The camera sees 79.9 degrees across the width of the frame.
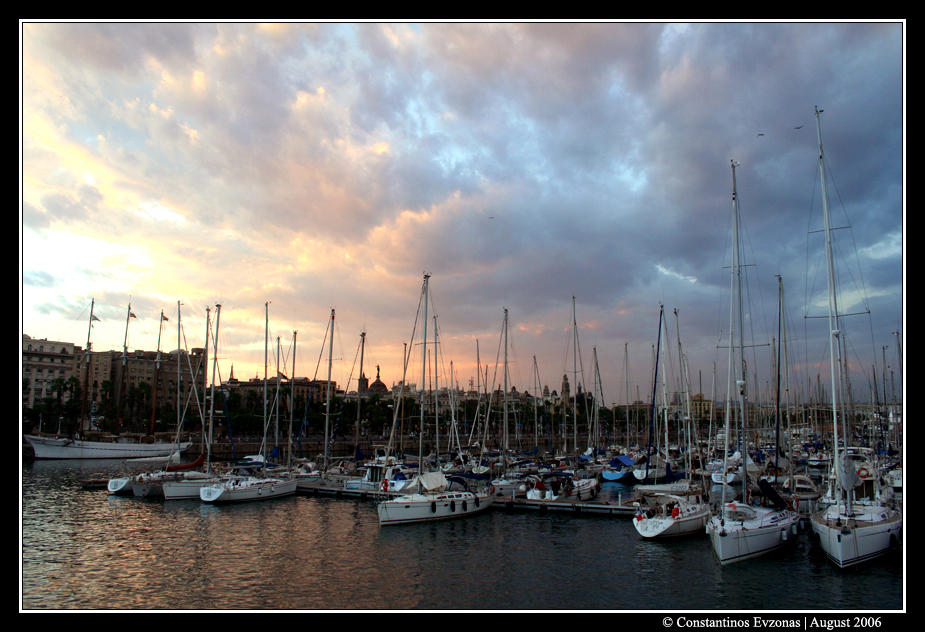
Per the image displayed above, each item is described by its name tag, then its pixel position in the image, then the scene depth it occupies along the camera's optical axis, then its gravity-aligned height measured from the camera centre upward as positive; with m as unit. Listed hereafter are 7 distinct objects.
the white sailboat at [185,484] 49.81 -10.12
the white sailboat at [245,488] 47.88 -10.45
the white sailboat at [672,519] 33.59 -8.93
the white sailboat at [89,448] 80.44 -11.76
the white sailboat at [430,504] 39.53 -9.72
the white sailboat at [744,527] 28.27 -8.08
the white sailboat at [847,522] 26.42 -7.33
